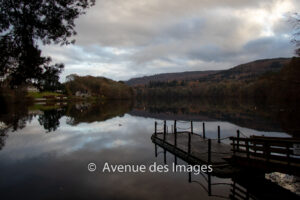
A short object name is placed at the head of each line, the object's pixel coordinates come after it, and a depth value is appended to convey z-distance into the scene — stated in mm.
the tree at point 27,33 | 11531
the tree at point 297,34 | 16703
